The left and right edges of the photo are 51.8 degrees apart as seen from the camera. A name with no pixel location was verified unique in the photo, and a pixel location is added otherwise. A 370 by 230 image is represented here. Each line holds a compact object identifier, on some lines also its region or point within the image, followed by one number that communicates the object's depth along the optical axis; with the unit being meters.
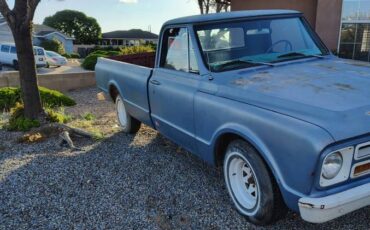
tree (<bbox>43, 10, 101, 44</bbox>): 71.69
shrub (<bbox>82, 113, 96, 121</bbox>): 7.99
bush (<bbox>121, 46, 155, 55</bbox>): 15.19
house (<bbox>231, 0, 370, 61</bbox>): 13.44
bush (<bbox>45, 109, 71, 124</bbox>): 7.10
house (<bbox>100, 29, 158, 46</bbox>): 69.36
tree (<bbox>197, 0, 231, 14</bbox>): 18.73
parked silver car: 29.20
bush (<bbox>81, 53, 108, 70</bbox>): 20.56
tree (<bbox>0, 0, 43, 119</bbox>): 6.46
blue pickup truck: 2.59
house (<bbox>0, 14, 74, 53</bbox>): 40.88
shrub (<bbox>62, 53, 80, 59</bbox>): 42.95
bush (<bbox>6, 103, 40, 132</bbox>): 6.70
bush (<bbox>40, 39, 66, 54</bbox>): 42.31
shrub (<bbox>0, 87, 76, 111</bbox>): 9.27
